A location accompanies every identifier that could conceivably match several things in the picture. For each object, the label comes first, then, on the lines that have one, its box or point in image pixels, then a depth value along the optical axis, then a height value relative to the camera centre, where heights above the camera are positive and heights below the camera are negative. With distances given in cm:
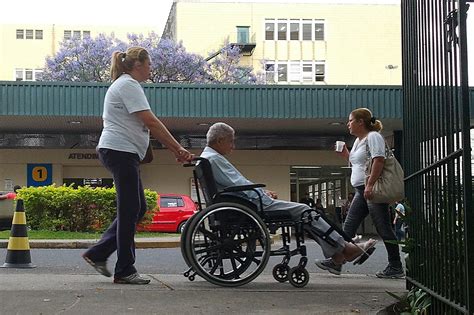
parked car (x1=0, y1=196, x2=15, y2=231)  1802 -96
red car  2250 -126
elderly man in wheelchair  566 -47
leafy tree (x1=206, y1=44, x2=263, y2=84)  4481 +649
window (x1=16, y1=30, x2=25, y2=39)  5925 +1152
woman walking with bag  674 -14
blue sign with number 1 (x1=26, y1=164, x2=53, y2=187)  2802 +1
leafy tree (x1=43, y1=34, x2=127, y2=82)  4397 +685
